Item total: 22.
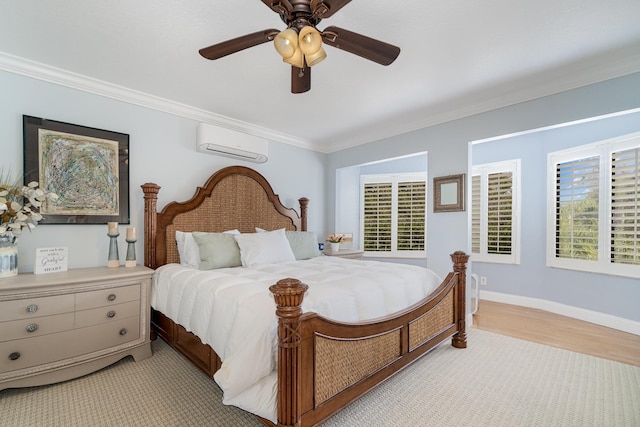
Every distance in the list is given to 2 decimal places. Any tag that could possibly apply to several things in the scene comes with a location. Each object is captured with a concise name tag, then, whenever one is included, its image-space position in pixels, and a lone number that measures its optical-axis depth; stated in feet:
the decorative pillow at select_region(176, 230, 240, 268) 8.96
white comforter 4.52
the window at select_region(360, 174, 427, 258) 15.93
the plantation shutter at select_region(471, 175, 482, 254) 14.74
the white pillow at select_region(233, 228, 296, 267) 9.16
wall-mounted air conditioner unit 10.59
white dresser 6.17
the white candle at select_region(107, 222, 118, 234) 8.52
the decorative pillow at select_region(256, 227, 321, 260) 11.04
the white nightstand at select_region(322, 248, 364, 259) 13.39
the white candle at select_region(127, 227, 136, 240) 8.75
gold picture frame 10.71
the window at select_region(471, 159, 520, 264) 13.67
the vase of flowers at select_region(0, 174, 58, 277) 6.75
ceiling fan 4.57
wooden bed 4.33
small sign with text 7.26
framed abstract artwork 7.83
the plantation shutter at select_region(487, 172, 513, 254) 13.87
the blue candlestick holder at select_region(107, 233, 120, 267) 8.50
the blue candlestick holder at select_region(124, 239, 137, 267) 8.70
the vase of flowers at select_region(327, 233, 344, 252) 13.80
